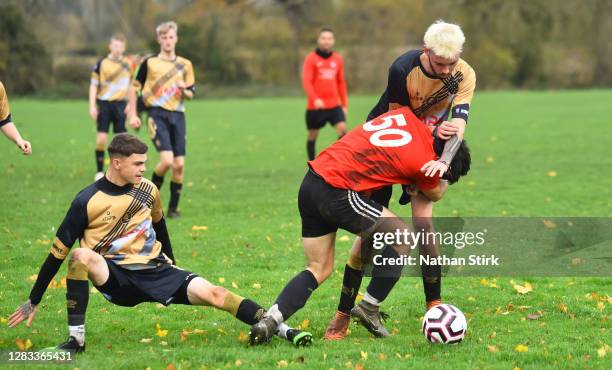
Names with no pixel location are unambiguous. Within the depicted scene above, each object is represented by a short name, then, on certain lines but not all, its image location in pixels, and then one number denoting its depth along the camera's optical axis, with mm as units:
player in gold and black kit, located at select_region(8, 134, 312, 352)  11359
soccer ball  11589
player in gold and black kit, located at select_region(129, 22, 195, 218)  23250
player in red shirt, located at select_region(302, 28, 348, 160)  32812
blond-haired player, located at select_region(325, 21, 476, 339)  12117
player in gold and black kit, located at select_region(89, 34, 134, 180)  30516
